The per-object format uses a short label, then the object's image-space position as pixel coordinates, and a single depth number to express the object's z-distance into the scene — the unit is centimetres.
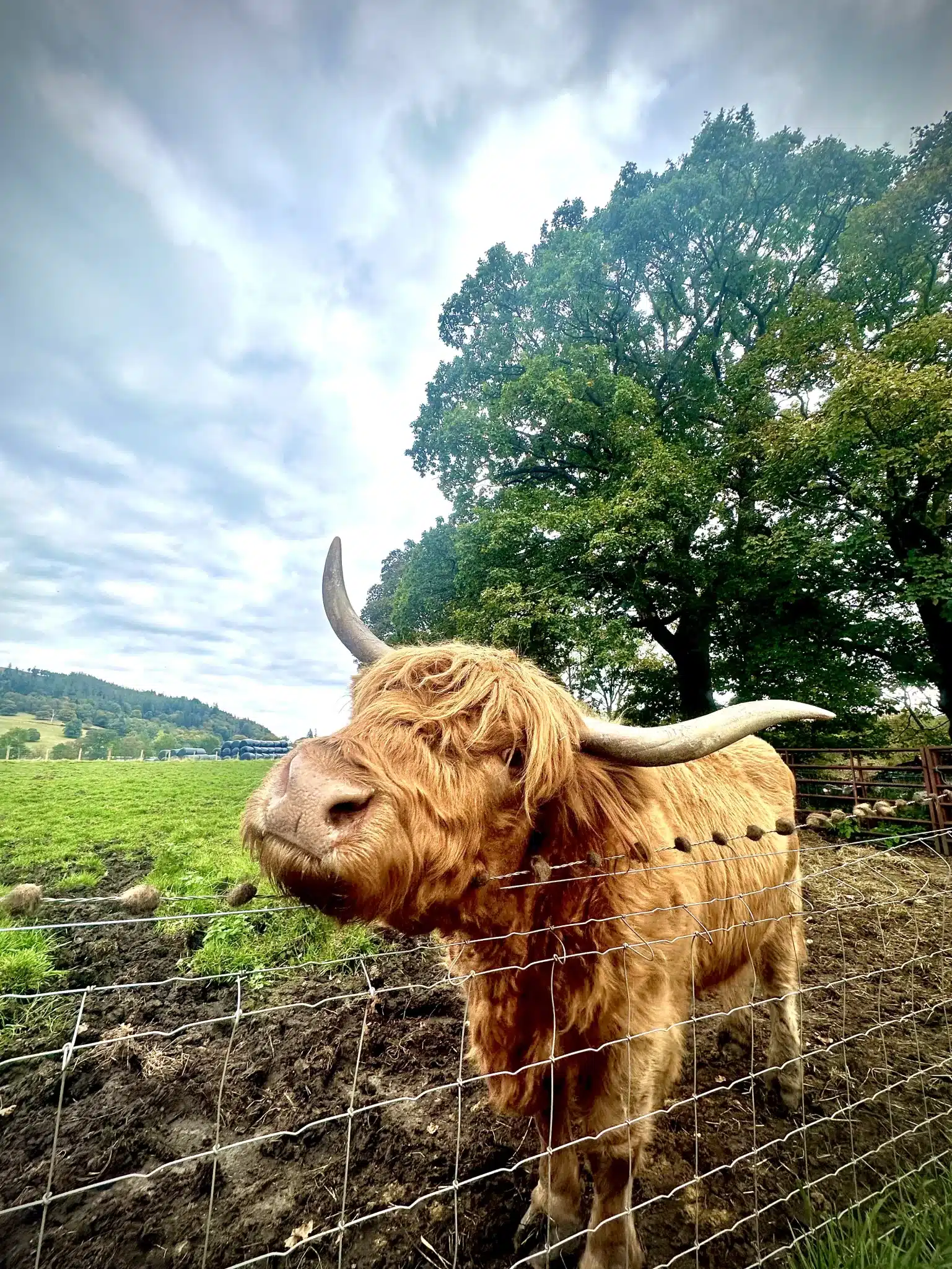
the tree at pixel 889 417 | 1127
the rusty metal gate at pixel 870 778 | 973
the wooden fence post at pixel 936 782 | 929
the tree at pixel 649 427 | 1316
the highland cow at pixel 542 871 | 169
